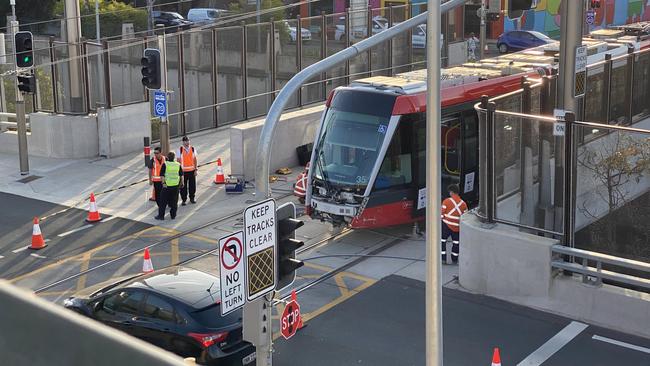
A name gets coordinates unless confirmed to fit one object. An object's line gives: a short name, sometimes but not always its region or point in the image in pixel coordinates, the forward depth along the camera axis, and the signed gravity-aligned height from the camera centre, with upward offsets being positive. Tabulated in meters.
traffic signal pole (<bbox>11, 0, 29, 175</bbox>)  23.11 -3.31
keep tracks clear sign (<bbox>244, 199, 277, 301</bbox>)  9.13 -2.58
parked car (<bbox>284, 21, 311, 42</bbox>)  31.12 -1.50
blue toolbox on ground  21.58 -4.54
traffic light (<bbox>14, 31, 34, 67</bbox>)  22.34 -1.29
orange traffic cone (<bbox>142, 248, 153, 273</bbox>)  15.78 -4.65
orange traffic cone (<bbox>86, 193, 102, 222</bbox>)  19.47 -4.62
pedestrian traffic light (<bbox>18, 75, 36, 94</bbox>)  22.34 -2.14
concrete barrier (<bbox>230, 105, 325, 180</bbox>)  22.41 -3.77
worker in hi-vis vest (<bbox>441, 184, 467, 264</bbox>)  16.34 -4.12
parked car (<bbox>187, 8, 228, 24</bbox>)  61.00 -1.47
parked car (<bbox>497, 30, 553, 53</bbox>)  46.94 -2.79
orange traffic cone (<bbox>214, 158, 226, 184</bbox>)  22.62 -4.55
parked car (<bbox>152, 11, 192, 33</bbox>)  58.90 -1.70
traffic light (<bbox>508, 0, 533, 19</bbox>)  13.39 -0.29
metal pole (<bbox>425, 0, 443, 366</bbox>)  8.04 -1.85
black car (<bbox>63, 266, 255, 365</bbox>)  11.17 -4.05
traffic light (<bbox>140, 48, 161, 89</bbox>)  20.77 -1.75
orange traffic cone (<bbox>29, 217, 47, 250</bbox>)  17.67 -4.66
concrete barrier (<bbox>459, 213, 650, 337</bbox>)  13.45 -4.59
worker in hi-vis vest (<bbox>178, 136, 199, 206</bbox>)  20.14 -3.91
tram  17.34 -3.16
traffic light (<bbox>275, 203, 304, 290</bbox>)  9.58 -2.65
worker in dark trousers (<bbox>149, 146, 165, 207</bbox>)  19.14 -3.76
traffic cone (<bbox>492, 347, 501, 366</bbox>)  11.24 -4.54
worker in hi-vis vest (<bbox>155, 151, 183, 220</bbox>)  19.02 -3.90
